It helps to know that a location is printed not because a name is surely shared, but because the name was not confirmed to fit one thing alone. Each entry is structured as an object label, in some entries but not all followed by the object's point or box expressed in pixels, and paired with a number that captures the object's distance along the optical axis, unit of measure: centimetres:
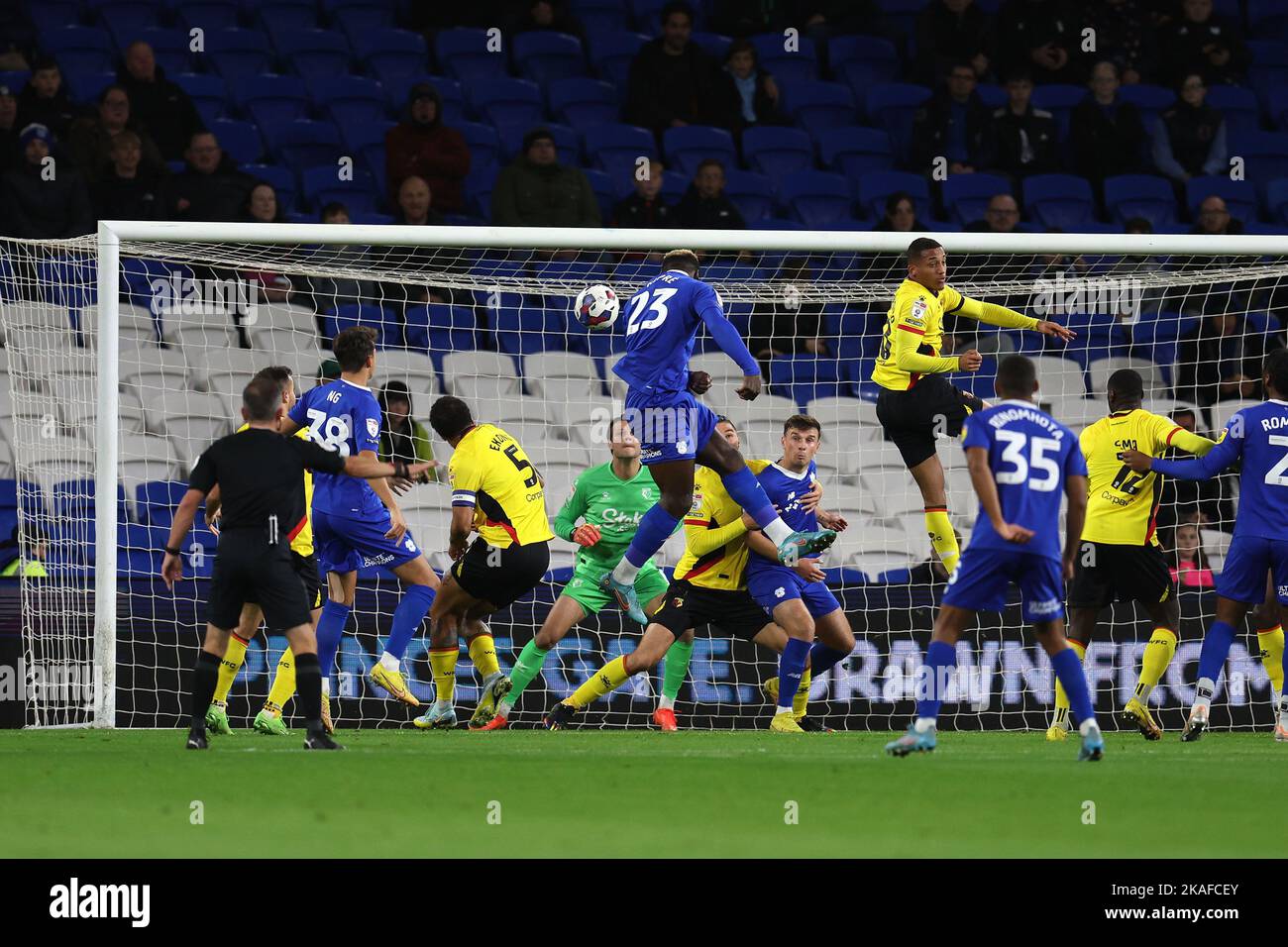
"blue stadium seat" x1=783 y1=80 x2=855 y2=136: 1788
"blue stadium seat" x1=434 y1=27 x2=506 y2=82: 1767
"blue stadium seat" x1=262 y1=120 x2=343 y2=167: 1639
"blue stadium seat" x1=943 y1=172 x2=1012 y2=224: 1659
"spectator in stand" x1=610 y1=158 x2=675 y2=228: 1533
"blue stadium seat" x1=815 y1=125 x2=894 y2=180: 1742
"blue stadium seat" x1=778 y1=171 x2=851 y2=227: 1667
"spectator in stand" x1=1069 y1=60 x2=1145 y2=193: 1745
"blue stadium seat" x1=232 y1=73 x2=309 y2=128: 1673
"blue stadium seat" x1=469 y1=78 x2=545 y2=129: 1723
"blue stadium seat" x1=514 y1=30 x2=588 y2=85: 1783
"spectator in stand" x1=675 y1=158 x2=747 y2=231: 1545
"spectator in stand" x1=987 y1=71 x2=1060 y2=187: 1722
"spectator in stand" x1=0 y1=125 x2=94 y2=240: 1463
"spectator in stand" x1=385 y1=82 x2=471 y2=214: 1583
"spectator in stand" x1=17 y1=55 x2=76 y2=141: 1553
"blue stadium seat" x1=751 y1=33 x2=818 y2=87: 1825
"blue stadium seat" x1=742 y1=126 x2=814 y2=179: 1725
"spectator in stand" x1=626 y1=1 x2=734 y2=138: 1720
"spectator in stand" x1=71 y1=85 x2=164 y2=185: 1520
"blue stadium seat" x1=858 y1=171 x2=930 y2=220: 1658
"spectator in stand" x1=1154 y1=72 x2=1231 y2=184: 1767
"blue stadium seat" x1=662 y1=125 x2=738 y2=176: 1697
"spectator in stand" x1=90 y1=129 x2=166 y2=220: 1476
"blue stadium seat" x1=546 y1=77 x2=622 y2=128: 1741
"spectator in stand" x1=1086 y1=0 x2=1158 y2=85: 1891
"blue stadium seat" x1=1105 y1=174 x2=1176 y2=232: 1709
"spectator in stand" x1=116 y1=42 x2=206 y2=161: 1577
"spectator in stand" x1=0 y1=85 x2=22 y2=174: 1522
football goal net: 1166
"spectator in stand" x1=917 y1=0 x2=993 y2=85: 1809
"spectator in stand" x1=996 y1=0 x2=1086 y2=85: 1831
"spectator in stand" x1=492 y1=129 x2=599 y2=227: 1541
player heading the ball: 977
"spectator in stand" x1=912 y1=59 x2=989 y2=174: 1702
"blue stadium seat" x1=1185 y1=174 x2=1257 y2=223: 1728
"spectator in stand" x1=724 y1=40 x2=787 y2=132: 1747
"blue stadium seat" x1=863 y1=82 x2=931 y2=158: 1777
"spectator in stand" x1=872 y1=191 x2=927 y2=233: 1500
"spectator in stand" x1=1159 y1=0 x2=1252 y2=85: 1861
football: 1023
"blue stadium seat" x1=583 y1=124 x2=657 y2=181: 1680
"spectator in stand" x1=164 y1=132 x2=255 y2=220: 1477
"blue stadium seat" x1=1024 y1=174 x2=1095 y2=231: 1694
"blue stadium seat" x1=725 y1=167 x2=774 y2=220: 1667
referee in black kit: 851
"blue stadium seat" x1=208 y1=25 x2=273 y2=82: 1712
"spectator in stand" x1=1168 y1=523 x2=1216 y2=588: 1302
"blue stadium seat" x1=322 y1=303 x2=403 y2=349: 1424
